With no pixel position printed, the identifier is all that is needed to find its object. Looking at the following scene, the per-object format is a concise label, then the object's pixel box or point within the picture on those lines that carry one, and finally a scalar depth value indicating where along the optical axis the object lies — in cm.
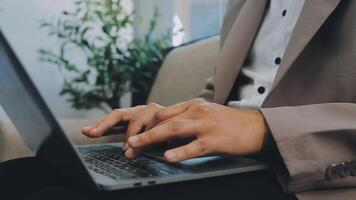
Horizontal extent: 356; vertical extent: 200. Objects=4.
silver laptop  42
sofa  111
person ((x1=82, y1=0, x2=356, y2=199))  49
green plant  195
